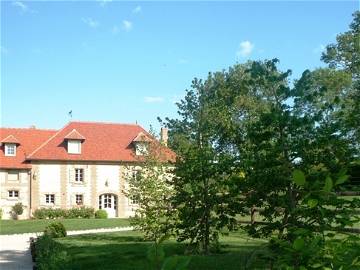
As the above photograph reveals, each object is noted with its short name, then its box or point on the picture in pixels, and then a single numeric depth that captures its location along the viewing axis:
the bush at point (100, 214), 44.21
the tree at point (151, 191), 18.06
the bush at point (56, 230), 24.42
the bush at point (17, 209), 43.25
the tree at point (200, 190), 13.80
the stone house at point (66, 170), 44.69
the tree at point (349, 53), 37.91
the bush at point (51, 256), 10.21
